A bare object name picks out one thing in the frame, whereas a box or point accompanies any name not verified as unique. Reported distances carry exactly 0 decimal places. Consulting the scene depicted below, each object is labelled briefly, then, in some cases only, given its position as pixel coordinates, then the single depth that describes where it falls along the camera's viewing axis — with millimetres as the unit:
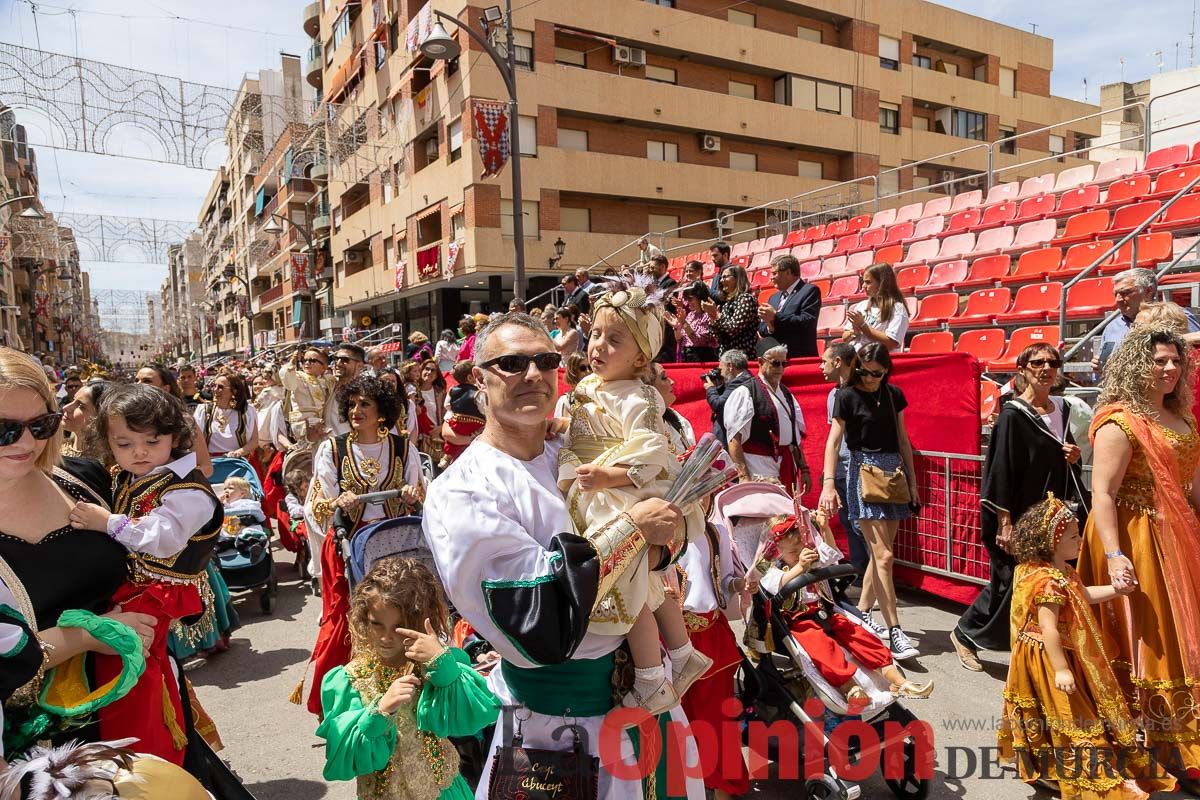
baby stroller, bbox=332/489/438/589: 3865
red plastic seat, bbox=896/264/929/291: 13414
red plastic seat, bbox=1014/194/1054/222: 13578
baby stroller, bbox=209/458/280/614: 6129
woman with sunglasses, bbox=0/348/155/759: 2018
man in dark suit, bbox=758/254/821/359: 7410
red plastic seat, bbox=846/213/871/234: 18922
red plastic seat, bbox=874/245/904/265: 15312
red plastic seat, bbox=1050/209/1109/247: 11586
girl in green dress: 2564
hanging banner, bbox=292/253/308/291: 43000
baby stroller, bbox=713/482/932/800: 3205
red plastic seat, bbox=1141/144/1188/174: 12719
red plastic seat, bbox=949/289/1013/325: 10781
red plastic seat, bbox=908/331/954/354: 10203
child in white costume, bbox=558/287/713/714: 1929
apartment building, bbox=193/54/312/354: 23359
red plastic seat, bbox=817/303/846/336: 12340
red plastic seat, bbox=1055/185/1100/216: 12758
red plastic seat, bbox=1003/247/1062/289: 11211
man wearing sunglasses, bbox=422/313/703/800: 1686
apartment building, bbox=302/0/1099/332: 25891
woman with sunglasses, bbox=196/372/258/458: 7734
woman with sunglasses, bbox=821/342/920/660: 4910
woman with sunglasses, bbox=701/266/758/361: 7797
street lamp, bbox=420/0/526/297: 11406
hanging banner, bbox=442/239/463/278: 25500
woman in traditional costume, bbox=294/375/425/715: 4172
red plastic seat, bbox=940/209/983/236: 14953
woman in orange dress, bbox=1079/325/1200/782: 3418
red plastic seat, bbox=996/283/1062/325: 9961
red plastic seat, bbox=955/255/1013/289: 11953
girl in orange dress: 3246
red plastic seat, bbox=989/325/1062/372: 9336
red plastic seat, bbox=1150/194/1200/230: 10055
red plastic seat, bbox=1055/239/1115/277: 10719
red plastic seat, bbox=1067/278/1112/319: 9219
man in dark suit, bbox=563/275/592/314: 11258
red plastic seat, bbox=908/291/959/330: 11688
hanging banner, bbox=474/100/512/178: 20266
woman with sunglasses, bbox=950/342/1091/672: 4402
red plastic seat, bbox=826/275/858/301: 14141
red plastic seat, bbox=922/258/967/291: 12647
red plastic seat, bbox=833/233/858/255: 17078
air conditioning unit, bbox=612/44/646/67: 27234
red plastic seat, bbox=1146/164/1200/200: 11422
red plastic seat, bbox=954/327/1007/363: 9617
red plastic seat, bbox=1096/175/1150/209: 12055
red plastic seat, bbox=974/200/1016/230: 14102
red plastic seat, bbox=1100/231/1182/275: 9500
